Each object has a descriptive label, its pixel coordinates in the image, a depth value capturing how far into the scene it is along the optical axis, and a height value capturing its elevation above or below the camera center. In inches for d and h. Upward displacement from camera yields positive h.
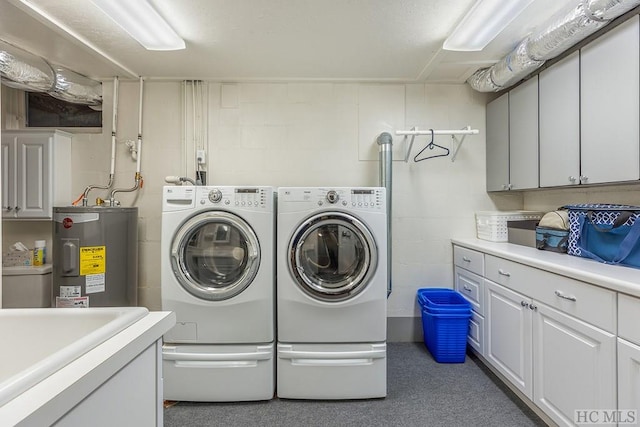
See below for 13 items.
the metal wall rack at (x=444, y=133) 103.0 +27.1
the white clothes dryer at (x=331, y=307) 79.1 -23.4
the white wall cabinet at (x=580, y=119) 62.2 +23.4
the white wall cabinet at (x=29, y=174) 96.5 +12.5
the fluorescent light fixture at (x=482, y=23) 67.9 +45.6
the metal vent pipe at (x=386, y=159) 103.7 +18.5
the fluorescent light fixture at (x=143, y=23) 67.6 +45.7
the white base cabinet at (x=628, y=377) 47.8 -25.0
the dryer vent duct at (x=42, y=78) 80.3 +39.0
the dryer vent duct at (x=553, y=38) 61.1 +40.7
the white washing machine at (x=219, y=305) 78.8 -22.8
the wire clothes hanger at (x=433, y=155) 112.1 +22.5
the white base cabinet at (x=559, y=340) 50.0 -24.4
